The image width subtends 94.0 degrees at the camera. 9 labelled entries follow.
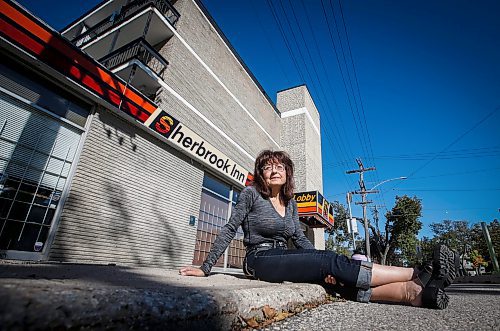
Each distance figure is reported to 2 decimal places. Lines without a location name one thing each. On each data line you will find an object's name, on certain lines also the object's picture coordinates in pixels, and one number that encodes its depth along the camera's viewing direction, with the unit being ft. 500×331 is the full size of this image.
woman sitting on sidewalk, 5.90
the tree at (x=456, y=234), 157.66
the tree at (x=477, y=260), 105.40
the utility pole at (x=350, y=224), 67.34
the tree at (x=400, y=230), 84.28
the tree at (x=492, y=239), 95.99
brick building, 12.70
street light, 65.22
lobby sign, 36.83
